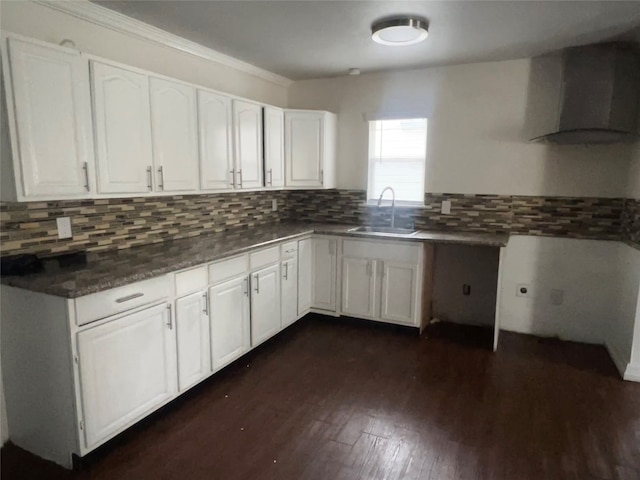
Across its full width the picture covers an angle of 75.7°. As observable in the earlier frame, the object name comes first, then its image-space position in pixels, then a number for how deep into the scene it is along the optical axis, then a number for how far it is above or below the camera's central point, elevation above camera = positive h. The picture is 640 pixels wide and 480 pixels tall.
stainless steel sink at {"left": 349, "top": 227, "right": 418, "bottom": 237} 3.79 -0.44
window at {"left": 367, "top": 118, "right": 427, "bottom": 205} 3.96 +0.25
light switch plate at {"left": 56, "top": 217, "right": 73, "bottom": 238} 2.33 -0.28
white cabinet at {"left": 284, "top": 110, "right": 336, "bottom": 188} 3.91 +0.34
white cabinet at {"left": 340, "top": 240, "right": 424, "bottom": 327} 3.54 -0.86
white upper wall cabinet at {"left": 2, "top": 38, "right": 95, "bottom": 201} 1.85 +0.26
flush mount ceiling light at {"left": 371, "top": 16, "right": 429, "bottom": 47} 2.52 +0.95
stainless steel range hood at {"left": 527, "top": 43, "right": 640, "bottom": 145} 3.00 +0.67
